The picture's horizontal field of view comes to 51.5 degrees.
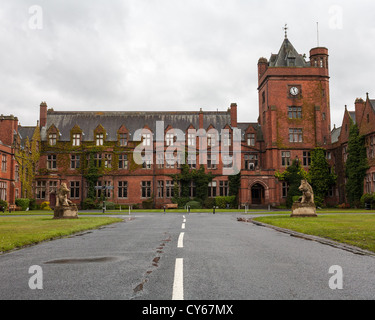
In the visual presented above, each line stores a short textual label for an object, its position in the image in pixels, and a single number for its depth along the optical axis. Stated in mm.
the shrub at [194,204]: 48972
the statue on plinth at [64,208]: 24703
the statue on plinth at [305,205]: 25641
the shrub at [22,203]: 46969
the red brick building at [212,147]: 51500
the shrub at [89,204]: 50750
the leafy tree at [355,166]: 43938
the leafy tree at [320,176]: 49500
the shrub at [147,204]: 51969
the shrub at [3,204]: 41419
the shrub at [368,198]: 40419
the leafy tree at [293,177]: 48781
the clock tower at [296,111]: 51469
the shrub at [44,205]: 49281
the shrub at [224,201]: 50406
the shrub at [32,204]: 49250
